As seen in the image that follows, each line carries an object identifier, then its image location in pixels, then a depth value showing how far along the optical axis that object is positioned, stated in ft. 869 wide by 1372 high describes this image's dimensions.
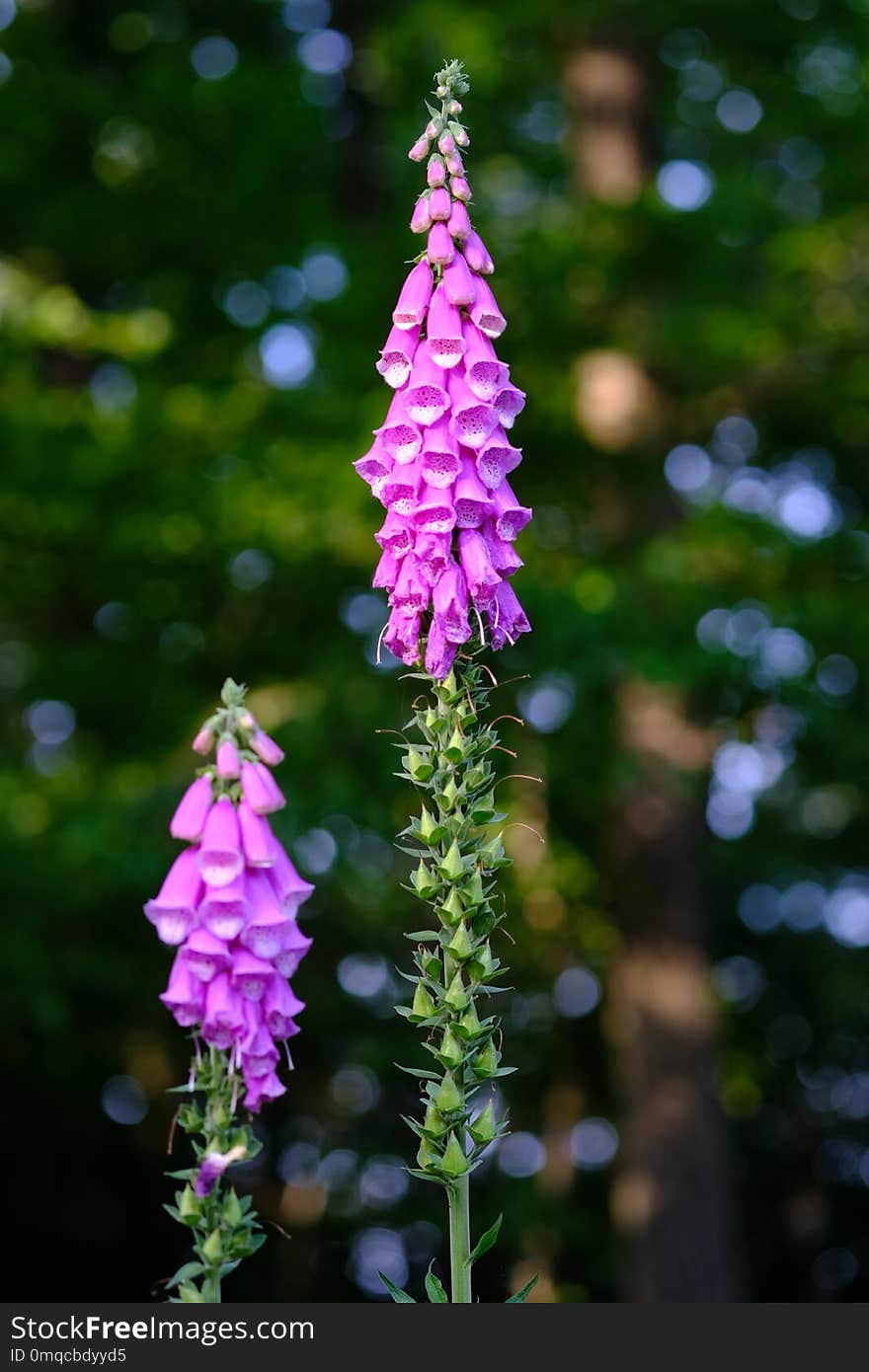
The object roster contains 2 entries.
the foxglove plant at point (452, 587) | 6.90
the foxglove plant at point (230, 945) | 6.96
